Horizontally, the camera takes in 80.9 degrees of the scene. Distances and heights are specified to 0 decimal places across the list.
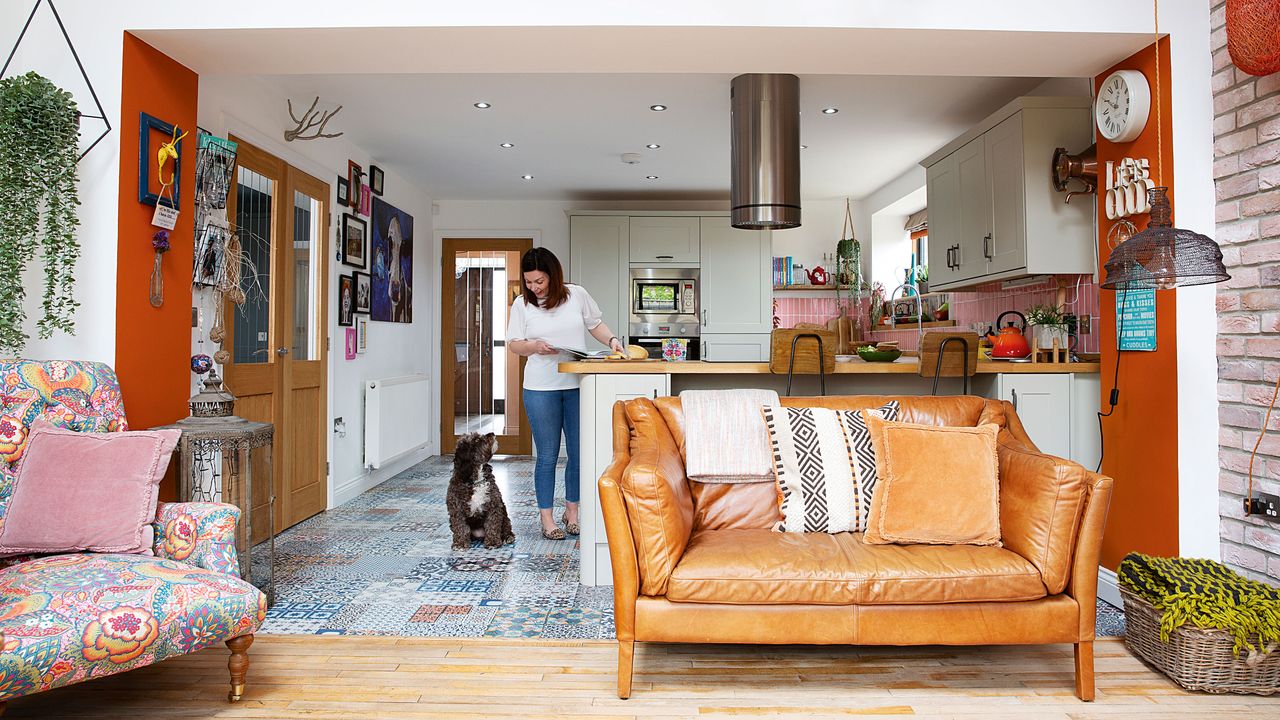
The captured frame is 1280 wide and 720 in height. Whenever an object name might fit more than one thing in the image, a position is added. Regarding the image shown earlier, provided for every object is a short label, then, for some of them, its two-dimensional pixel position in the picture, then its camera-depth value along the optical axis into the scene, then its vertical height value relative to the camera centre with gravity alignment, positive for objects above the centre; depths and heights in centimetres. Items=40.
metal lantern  253 -26
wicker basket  212 -86
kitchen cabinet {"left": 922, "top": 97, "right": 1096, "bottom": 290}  341 +80
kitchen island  313 -13
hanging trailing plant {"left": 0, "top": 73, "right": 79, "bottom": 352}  224 +54
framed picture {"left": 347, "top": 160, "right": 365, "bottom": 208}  499 +126
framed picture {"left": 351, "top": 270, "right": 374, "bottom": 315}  509 +53
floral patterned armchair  165 -53
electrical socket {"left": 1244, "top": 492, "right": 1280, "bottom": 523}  233 -45
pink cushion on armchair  203 -35
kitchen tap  533 +43
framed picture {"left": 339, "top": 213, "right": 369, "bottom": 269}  489 +86
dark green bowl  332 +5
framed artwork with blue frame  261 +75
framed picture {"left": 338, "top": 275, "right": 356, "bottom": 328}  477 +44
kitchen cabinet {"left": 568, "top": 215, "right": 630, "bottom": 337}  645 +94
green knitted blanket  209 -67
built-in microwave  650 +61
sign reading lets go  276 +67
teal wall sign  276 +17
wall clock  273 +97
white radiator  518 -37
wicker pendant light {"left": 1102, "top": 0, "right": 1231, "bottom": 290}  212 +32
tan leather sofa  206 -61
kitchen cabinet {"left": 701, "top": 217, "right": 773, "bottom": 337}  646 +75
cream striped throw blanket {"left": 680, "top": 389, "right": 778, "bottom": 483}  252 -25
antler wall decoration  396 +135
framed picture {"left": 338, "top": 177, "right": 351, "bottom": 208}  484 +115
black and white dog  361 -66
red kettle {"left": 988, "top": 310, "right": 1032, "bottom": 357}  345 +10
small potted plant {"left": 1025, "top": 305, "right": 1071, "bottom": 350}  343 +17
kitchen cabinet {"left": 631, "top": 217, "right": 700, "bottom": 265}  646 +109
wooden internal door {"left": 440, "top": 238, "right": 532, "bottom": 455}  693 +25
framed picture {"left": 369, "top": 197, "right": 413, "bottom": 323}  546 +81
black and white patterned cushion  244 -34
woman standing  376 +2
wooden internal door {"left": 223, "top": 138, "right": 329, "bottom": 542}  368 +23
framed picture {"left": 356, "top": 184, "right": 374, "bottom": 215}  520 +118
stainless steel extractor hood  374 +110
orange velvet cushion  226 -37
